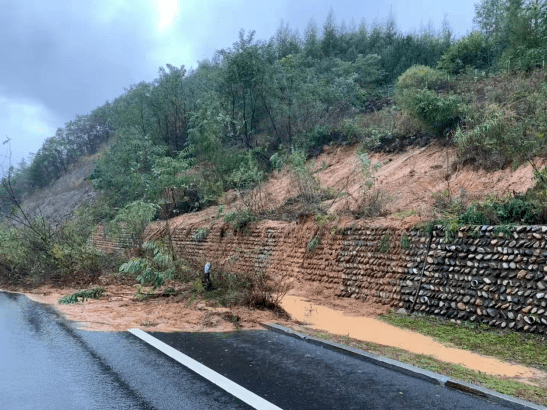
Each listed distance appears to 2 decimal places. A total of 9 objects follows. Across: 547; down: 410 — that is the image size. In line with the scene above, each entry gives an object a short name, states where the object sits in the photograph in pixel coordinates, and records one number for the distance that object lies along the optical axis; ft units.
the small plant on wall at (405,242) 34.06
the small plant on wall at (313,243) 43.45
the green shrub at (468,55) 86.69
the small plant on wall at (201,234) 62.10
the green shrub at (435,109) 51.96
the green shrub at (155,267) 38.37
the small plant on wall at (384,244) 35.76
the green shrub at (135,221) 59.93
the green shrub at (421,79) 73.92
